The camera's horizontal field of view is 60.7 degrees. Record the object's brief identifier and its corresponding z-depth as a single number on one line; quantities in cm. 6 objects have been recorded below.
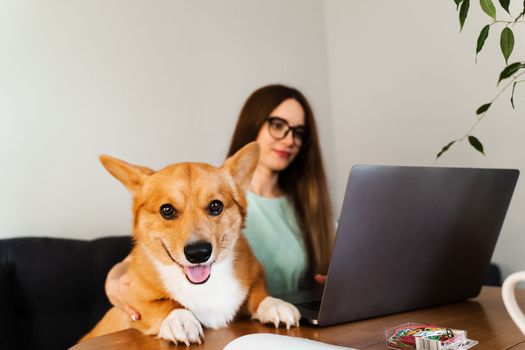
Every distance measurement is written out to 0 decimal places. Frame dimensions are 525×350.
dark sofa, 154
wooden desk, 72
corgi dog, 91
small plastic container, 63
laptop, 75
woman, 165
